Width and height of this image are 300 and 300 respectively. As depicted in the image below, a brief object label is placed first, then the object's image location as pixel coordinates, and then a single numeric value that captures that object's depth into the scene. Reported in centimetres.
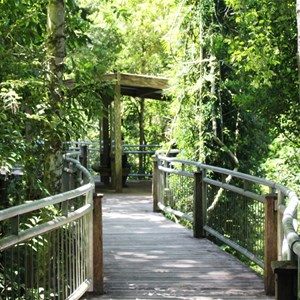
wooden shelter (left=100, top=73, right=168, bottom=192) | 1355
